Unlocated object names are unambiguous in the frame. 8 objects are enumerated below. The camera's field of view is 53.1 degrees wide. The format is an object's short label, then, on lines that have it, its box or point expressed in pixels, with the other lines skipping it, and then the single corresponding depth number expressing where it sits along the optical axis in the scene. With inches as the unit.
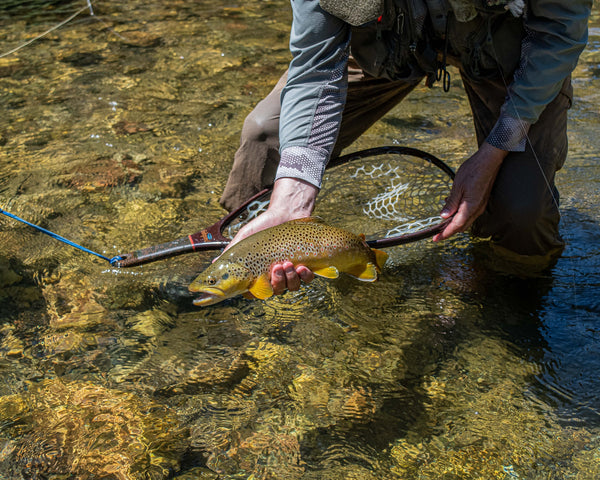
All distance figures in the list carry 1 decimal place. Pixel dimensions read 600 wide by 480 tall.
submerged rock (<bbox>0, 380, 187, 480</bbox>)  90.9
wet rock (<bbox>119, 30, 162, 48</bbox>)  263.0
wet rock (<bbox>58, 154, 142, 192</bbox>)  168.2
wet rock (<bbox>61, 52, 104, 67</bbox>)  246.7
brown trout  91.8
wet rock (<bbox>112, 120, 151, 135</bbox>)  196.5
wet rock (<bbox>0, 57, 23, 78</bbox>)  239.9
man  104.3
